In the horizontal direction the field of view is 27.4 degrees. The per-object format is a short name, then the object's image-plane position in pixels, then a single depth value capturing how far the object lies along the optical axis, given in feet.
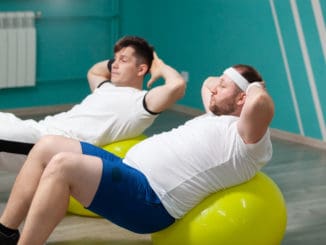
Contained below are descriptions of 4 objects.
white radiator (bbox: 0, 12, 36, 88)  18.33
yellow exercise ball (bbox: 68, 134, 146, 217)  10.85
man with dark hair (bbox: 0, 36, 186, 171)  10.60
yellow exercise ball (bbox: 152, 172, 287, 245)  8.63
